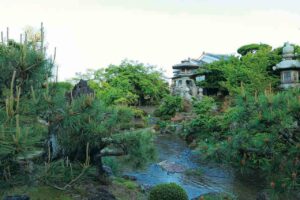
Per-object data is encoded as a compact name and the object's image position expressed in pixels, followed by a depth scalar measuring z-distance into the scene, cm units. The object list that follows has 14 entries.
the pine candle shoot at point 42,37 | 419
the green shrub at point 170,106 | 2142
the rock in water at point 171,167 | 1013
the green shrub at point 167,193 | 570
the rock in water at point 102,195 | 527
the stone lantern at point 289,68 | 1841
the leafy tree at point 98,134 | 373
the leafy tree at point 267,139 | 349
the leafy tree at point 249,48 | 2453
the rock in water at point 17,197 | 421
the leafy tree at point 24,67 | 398
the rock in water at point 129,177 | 839
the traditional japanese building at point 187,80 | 2551
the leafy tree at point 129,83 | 1998
